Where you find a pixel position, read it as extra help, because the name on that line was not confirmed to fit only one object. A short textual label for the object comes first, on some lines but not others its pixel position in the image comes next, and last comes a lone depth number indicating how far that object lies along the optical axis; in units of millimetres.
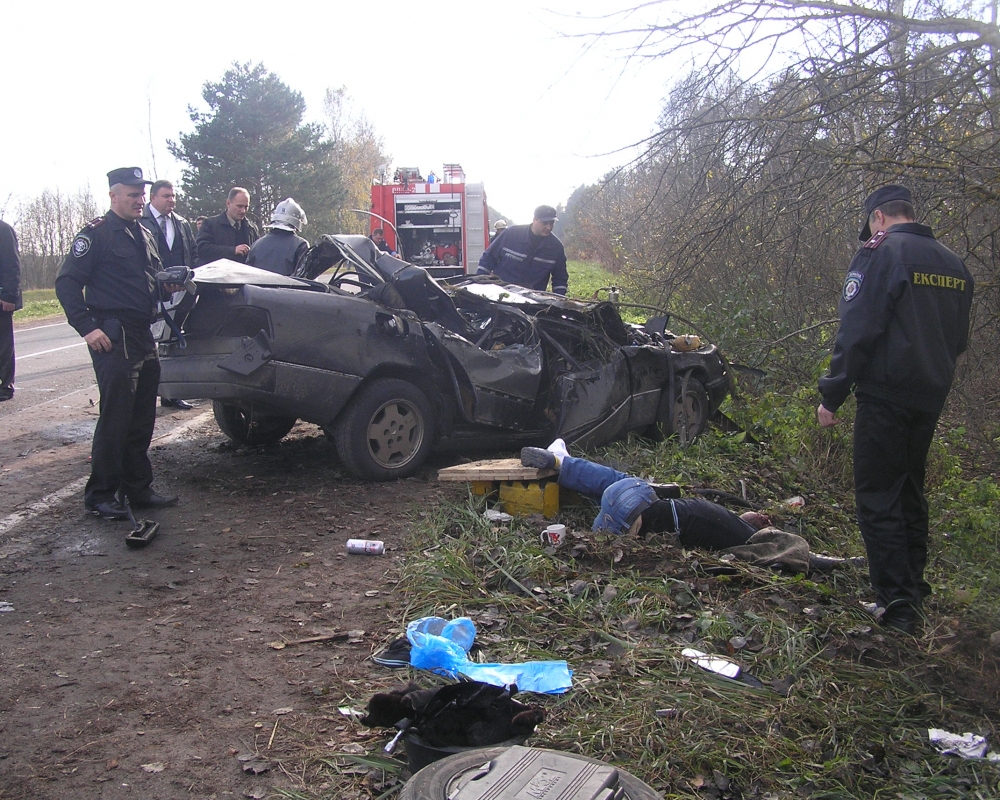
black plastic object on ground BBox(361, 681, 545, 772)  2482
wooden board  5164
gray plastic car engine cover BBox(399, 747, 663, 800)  1985
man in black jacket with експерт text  3746
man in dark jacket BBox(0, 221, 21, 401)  7988
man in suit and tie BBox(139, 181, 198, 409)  7449
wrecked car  5293
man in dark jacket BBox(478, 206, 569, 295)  8375
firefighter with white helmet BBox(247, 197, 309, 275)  6609
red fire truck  19641
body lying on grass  4344
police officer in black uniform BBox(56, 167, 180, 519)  4953
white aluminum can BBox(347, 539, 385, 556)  4602
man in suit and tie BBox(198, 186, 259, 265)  8172
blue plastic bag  3105
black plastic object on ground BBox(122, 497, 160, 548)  4512
